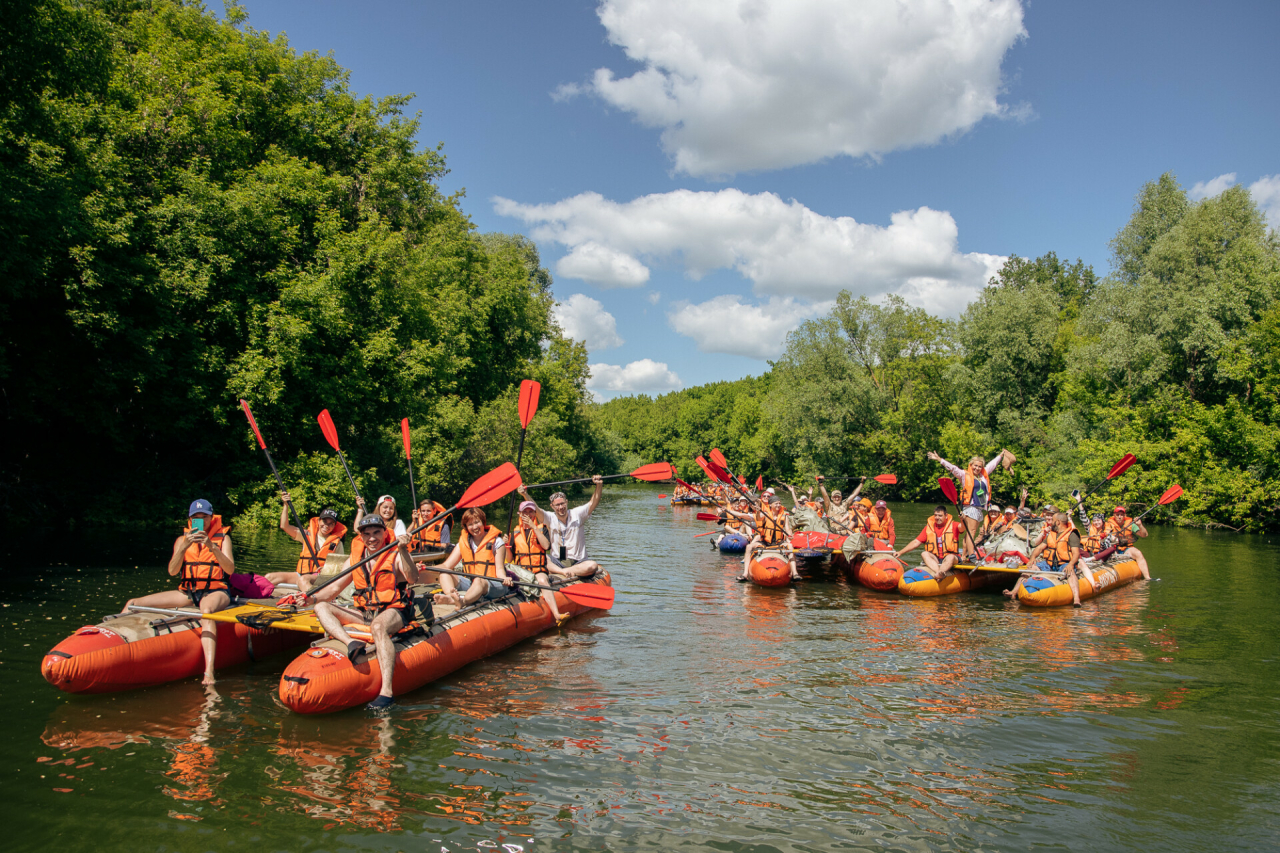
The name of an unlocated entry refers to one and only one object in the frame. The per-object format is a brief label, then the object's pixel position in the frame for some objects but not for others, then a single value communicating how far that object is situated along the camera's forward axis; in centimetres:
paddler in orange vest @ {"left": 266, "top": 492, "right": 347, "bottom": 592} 870
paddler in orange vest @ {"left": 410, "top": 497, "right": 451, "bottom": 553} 1128
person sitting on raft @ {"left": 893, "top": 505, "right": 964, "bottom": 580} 1268
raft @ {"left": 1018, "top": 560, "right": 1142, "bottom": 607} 1188
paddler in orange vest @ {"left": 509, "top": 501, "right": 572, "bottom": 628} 1020
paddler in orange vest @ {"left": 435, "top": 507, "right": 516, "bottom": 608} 888
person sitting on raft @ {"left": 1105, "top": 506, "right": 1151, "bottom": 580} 1481
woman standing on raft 1323
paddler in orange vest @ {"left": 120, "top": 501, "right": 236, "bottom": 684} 729
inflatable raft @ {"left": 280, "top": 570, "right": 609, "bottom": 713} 624
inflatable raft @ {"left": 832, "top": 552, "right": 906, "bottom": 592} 1298
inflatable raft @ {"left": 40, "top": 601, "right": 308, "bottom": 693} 626
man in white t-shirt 1126
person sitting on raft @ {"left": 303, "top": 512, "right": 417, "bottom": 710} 679
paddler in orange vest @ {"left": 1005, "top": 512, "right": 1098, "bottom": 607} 1231
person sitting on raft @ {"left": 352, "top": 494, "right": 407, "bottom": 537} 1016
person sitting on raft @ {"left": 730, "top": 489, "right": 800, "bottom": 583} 1410
